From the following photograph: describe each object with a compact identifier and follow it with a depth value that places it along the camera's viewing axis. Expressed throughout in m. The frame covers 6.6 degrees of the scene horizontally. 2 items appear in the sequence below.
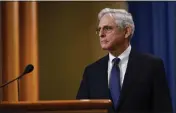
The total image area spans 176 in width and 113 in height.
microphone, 7.96
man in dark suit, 8.36
